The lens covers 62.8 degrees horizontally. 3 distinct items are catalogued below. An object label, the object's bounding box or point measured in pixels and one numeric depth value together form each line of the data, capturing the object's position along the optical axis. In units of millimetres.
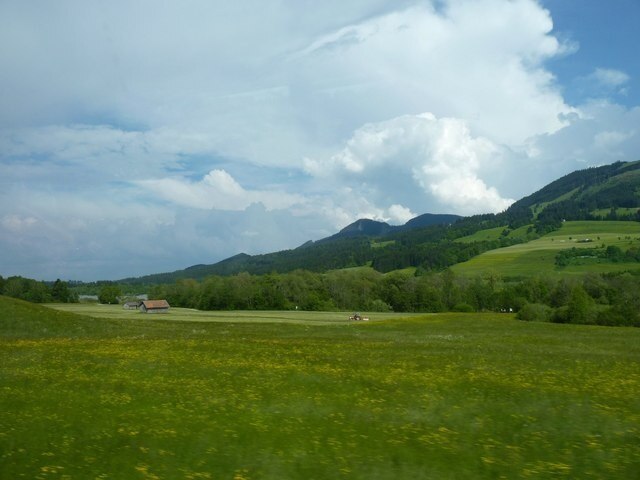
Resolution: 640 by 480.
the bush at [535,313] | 101000
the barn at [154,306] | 157138
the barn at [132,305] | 175625
